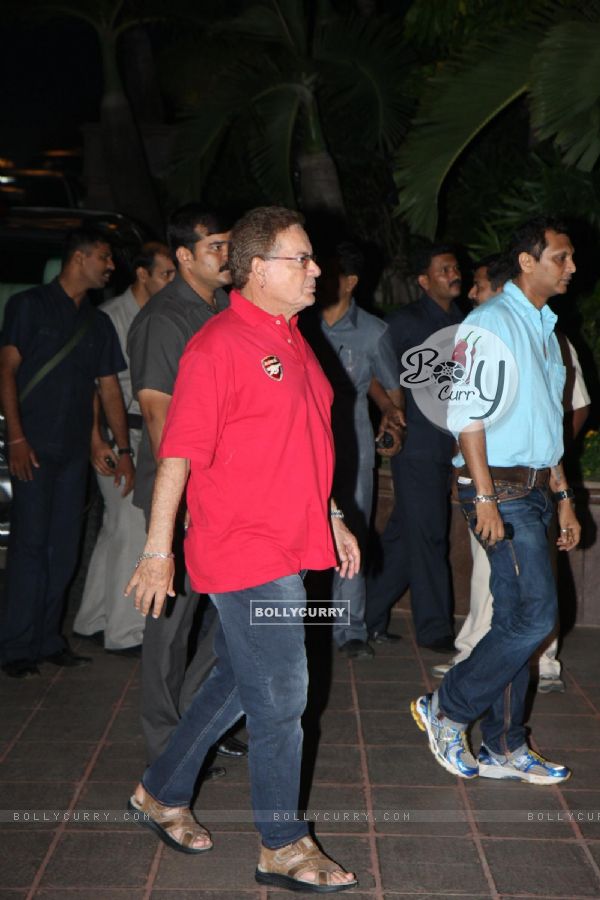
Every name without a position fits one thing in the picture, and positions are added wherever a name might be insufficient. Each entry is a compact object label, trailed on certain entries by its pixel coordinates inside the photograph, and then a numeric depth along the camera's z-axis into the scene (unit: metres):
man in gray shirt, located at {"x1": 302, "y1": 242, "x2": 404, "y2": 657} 6.43
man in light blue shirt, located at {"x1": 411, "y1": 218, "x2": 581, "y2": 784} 4.49
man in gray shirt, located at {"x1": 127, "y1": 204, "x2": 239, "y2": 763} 4.56
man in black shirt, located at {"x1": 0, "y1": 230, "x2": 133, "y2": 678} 5.99
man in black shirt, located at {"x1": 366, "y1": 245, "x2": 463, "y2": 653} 6.59
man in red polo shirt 3.63
